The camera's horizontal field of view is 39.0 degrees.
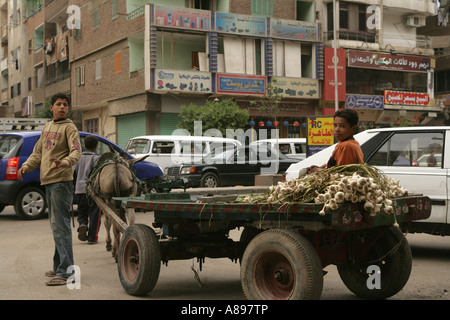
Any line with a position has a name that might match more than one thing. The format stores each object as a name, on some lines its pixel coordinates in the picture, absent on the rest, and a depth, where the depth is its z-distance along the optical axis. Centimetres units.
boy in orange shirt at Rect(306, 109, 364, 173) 578
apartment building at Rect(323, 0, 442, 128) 3906
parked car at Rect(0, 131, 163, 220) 1341
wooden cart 493
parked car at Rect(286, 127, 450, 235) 836
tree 3066
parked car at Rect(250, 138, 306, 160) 2478
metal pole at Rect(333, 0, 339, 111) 3278
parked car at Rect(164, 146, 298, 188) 2050
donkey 898
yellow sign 1834
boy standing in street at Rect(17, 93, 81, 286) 675
